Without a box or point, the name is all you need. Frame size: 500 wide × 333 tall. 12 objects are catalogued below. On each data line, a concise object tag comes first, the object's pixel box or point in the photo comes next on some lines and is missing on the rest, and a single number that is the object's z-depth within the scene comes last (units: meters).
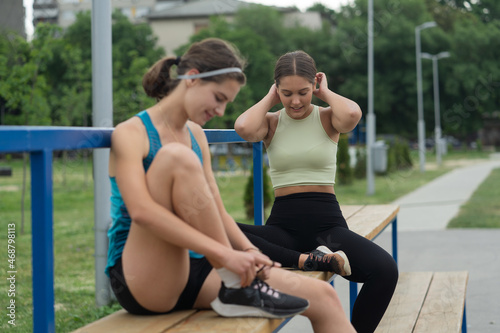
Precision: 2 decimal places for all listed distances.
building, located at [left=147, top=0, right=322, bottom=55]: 58.28
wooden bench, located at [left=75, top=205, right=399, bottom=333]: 1.88
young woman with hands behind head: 2.67
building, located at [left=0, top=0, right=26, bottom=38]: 26.30
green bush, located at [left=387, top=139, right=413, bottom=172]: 25.88
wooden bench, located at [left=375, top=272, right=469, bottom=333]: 3.25
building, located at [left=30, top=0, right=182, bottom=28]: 66.72
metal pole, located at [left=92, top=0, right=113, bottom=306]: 5.30
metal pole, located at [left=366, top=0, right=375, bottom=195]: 16.59
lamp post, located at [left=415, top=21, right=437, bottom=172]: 27.17
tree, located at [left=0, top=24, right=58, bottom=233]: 9.88
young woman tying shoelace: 1.84
